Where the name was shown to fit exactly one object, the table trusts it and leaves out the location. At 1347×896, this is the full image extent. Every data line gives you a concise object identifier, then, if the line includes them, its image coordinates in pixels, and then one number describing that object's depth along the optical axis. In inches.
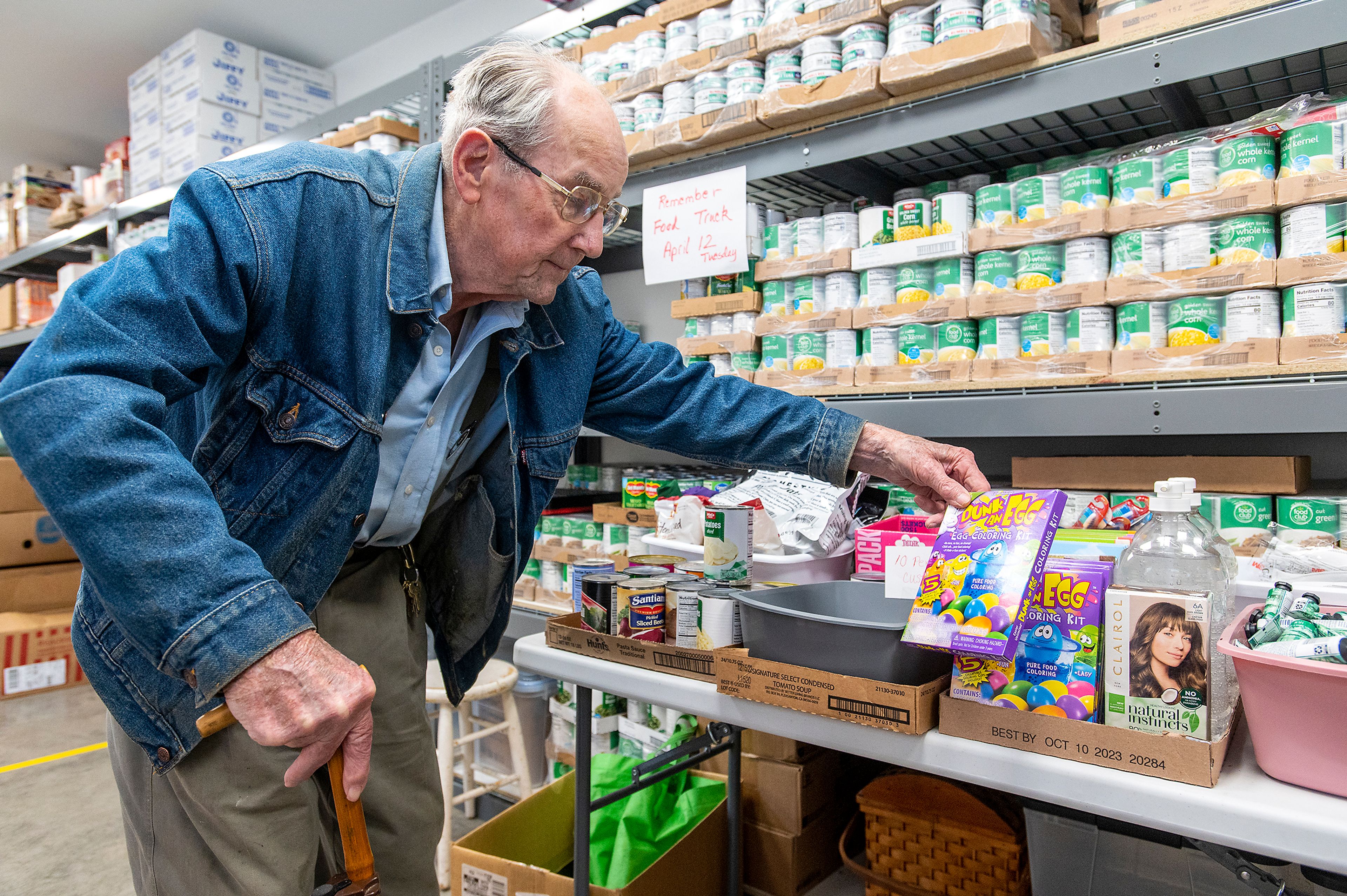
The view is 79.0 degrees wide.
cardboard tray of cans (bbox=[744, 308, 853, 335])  69.7
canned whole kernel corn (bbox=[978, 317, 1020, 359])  62.1
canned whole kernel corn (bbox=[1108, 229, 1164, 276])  55.9
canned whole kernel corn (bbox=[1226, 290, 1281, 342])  52.0
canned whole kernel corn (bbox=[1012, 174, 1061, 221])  60.3
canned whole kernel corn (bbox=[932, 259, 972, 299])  64.3
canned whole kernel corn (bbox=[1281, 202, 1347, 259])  50.1
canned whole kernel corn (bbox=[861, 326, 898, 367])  67.6
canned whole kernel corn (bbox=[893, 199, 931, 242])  65.9
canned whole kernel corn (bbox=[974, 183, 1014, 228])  62.4
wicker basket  61.4
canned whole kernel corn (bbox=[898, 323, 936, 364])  65.6
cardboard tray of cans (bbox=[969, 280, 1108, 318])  57.9
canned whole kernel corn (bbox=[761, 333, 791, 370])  73.7
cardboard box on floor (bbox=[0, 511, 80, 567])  170.4
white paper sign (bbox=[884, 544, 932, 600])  43.4
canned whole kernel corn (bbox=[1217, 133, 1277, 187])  52.4
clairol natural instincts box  29.6
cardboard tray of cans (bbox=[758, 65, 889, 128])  64.8
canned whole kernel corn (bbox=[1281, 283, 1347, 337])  49.9
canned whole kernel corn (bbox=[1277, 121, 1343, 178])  50.4
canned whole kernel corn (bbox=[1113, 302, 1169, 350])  55.9
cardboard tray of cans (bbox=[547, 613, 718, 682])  44.4
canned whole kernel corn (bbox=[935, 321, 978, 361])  63.9
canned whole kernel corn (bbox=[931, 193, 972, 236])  64.6
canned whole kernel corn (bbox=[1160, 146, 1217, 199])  54.2
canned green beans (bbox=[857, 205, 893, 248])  67.8
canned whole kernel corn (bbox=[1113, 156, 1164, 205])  56.1
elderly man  29.0
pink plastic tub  27.1
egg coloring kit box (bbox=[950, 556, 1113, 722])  32.4
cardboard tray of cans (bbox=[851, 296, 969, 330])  63.3
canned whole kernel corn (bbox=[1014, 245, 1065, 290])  60.1
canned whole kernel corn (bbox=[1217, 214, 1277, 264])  52.2
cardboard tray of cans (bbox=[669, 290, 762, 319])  76.3
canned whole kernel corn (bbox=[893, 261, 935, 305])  66.0
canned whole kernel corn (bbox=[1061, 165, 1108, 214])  57.9
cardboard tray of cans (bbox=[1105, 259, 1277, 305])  51.3
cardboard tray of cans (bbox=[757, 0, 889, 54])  65.0
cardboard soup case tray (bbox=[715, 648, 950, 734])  35.2
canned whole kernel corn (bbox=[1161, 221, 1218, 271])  54.0
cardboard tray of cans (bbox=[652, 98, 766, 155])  71.4
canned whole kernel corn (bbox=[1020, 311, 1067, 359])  59.9
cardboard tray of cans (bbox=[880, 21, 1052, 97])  57.8
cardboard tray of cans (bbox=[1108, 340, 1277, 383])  51.9
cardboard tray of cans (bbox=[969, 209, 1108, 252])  57.3
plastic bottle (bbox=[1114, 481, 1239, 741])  33.8
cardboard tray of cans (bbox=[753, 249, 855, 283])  69.6
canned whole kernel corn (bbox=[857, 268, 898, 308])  68.0
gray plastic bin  36.3
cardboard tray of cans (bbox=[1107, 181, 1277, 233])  51.3
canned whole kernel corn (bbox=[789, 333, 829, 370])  71.4
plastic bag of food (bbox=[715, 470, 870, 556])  56.0
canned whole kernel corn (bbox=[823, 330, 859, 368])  70.1
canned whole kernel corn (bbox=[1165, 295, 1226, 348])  53.7
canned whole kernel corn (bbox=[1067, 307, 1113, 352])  58.1
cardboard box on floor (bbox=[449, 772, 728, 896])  61.9
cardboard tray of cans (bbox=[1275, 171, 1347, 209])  49.2
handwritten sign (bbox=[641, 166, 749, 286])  73.5
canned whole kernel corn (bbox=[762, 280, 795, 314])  74.2
